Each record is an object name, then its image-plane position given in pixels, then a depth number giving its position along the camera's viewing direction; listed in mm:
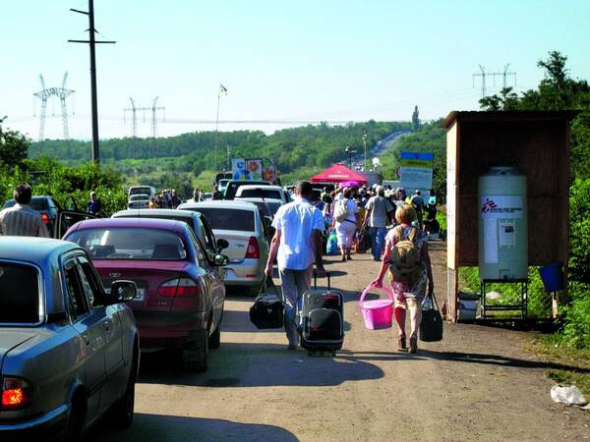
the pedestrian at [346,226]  27297
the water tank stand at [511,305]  15031
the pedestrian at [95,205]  33312
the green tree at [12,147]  57594
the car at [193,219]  14453
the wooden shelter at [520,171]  15430
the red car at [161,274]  10492
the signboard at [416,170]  38219
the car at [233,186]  34688
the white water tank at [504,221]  14914
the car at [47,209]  25797
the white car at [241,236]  18859
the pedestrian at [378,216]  26266
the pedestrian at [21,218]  12898
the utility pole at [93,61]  38438
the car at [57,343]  5691
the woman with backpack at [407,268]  12367
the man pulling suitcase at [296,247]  12320
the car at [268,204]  26453
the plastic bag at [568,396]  9852
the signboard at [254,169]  63656
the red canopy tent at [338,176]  49750
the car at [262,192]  30656
